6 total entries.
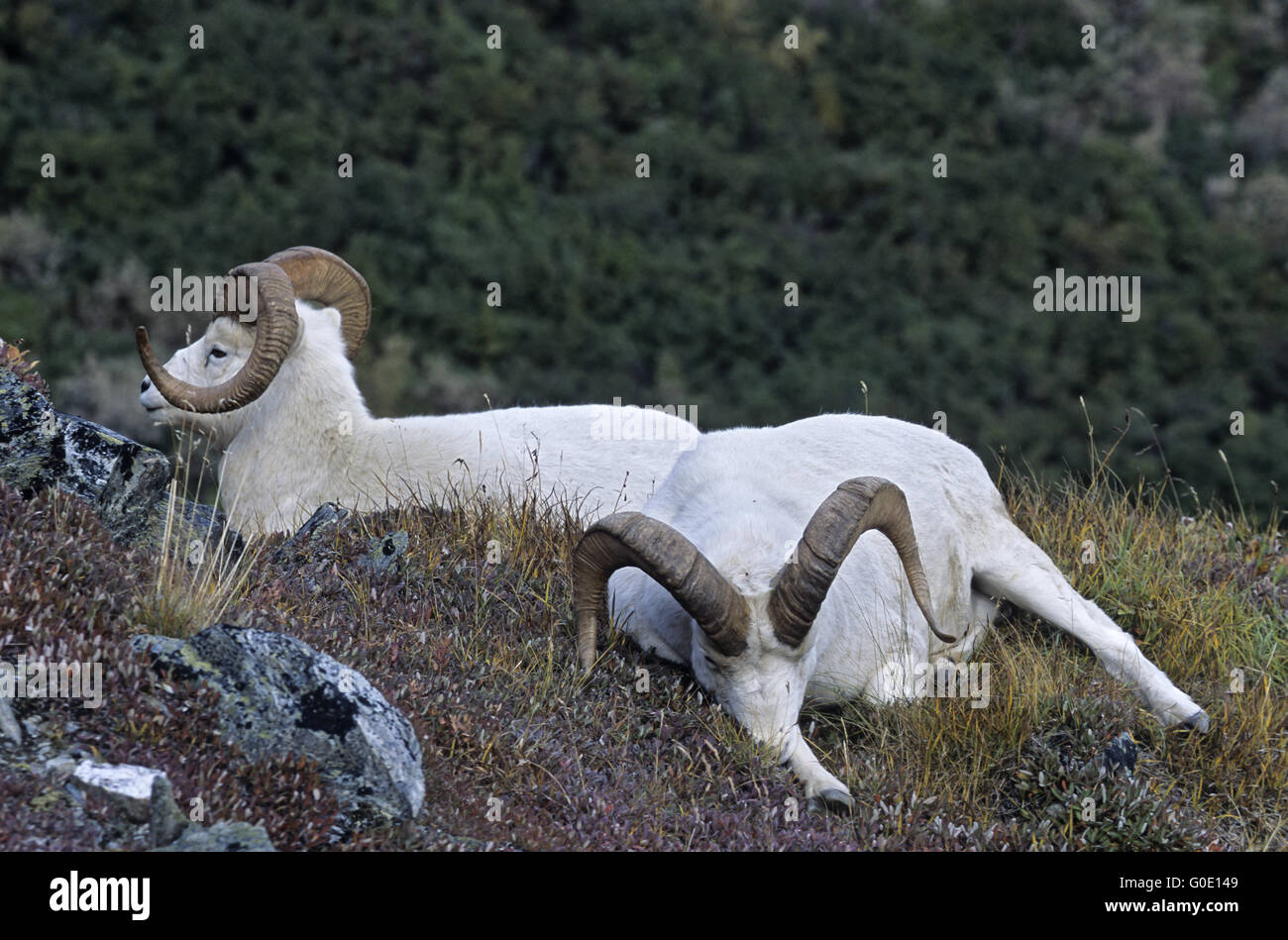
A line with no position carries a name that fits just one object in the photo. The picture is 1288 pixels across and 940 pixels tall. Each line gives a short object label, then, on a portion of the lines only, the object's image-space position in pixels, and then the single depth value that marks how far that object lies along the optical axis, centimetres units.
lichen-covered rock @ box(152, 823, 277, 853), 898
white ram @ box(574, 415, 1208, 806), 1223
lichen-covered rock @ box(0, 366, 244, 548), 1337
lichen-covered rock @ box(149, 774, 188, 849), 906
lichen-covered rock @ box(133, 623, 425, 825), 1001
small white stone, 912
